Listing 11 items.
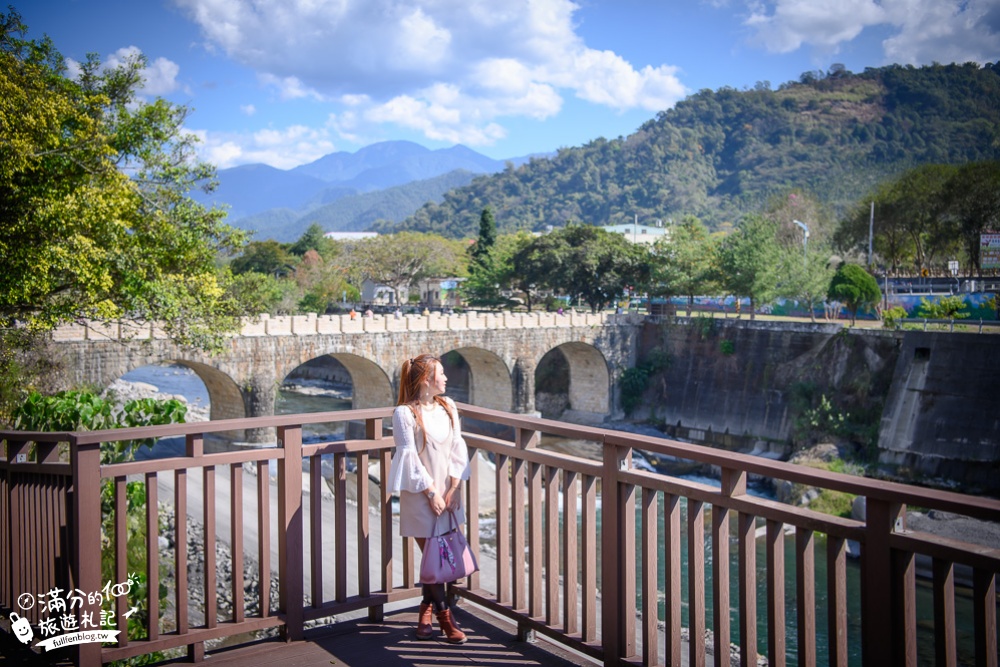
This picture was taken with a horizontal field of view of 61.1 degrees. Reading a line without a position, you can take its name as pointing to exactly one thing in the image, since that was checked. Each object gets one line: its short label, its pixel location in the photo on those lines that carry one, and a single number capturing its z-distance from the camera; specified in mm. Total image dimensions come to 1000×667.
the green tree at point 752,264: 27812
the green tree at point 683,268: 30156
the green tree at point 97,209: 8398
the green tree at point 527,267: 33969
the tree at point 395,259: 43219
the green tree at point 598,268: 31984
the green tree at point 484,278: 38566
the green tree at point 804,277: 26875
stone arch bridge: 18562
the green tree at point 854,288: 24703
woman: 3195
